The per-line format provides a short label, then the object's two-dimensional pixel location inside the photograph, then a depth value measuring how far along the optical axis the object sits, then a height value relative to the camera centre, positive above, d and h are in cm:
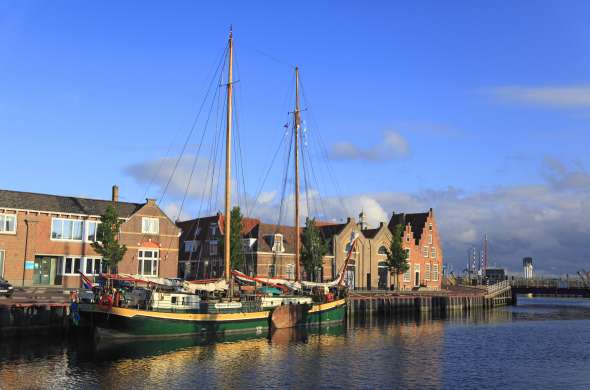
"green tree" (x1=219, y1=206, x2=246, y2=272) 6862 +402
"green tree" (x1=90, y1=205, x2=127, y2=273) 6059 +341
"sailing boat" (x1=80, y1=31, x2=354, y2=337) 4388 -282
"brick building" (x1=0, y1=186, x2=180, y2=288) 5978 +379
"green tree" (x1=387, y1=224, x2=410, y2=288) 9444 +335
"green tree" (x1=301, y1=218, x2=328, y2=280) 7850 +349
